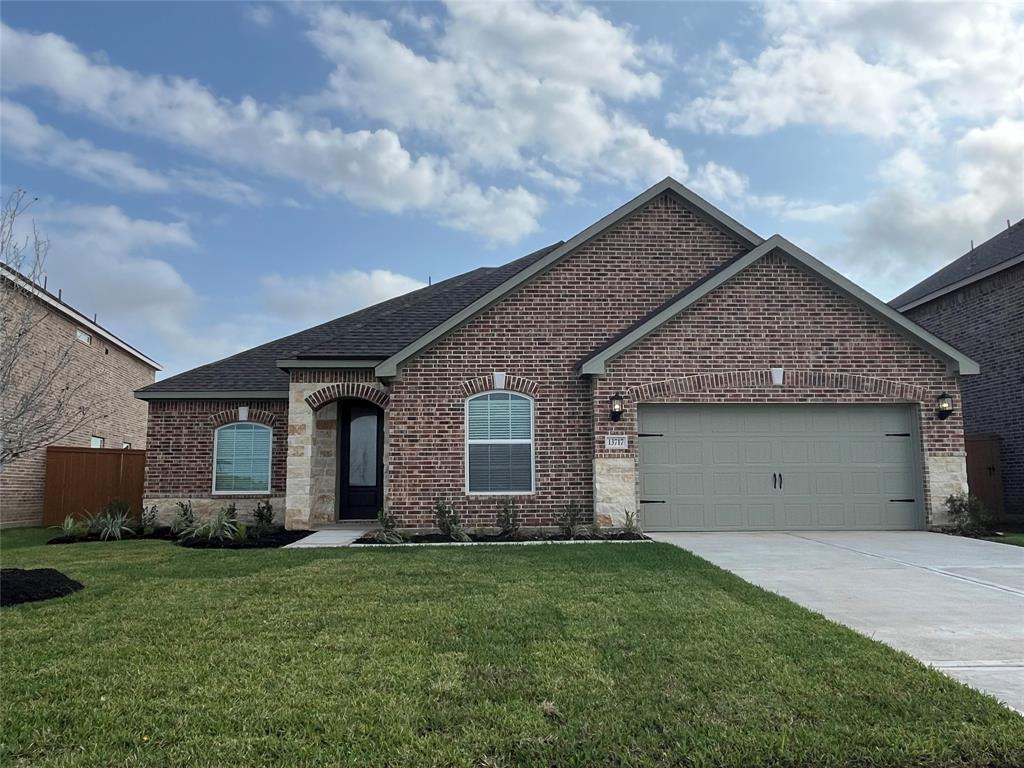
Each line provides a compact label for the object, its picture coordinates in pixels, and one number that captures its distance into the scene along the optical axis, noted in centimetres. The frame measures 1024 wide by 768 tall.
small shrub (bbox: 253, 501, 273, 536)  1273
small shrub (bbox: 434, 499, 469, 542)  1134
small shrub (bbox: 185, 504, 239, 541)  1152
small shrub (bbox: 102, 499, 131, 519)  1402
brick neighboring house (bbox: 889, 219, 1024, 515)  1538
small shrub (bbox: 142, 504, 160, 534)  1342
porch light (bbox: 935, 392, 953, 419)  1202
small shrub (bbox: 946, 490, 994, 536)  1169
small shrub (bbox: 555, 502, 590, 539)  1152
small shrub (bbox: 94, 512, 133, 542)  1279
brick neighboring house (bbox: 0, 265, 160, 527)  1636
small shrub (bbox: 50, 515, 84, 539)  1285
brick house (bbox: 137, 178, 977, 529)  1209
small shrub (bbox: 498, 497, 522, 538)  1159
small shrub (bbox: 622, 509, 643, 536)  1142
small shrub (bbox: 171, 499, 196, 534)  1340
